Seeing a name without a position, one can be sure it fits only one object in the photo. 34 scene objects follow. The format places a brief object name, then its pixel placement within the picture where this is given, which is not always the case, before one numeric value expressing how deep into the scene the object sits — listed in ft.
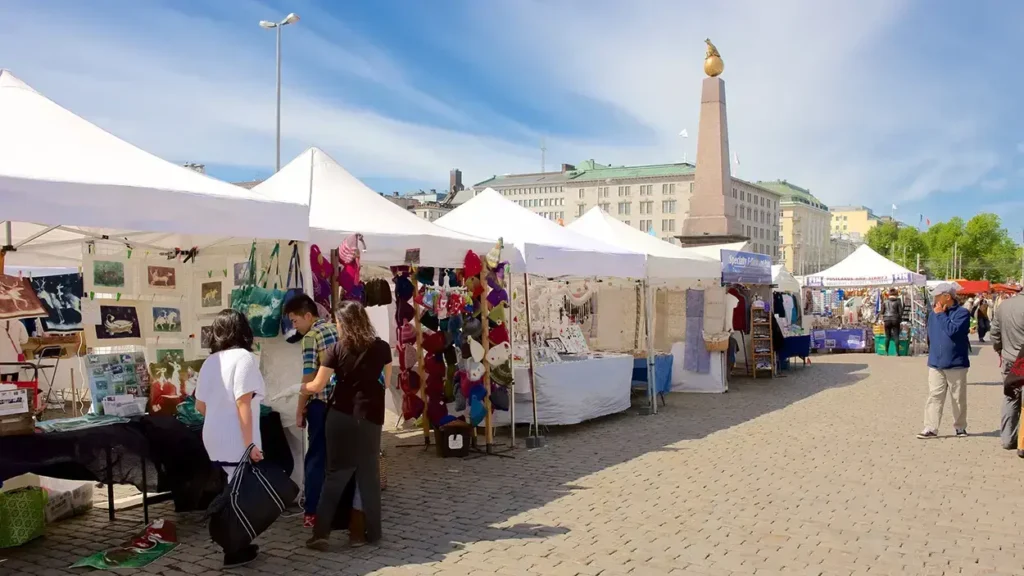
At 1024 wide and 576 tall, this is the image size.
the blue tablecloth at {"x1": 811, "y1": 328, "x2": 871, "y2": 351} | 63.88
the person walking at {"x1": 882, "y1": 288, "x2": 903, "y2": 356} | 58.96
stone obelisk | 57.72
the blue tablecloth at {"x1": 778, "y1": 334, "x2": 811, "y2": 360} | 47.50
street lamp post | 68.54
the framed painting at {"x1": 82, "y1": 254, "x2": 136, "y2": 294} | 17.31
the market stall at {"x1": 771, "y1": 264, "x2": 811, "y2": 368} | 48.13
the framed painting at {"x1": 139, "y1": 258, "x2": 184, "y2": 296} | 18.34
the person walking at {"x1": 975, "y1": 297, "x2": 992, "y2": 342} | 69.77
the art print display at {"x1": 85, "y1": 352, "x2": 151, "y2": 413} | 15.98
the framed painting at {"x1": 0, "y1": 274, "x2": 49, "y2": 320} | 15.56
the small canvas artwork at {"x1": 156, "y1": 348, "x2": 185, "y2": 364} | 18.20
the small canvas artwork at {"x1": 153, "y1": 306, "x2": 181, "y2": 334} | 18.44
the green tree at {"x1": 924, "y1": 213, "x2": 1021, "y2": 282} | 226.38
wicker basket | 37.39
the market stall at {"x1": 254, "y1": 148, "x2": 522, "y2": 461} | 18.37
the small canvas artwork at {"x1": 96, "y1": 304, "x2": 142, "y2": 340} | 17.56
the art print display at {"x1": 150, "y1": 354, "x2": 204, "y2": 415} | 16.34
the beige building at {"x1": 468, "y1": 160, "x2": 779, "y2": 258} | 293.02
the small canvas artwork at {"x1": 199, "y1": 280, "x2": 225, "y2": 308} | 18.85
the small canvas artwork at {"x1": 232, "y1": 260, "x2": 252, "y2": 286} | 18.10
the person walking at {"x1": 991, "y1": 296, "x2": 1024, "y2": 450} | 24.02
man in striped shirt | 15.17
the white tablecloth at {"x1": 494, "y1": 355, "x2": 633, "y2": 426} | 26.48
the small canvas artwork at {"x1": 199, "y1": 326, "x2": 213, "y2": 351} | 18.37
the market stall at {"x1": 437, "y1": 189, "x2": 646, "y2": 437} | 25.57
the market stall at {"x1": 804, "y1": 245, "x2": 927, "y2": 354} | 60.64
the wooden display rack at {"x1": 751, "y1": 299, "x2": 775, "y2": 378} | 44.70
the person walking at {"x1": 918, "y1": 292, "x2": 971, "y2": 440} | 25.14
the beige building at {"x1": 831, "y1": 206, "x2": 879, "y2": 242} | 477.77
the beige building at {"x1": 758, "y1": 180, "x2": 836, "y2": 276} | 346.13
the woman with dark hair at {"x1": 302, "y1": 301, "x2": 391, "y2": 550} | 13.91
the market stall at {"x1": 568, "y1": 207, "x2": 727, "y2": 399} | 35.12
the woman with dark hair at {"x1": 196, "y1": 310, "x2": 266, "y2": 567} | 12.81
